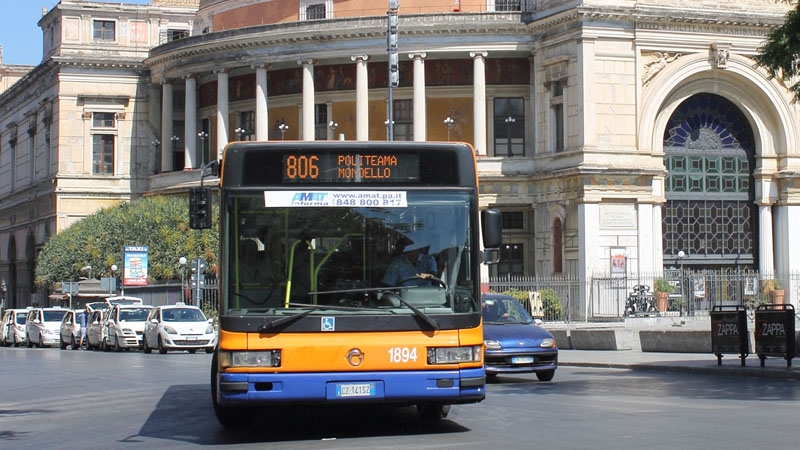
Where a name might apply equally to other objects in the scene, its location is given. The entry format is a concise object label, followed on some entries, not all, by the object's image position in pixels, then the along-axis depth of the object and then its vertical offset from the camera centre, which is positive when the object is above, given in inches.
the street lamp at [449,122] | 2168.7 +271.0
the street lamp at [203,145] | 2418.2 +258.6
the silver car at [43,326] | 1825.8 -63.1
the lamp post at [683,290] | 1788.4 -17.6
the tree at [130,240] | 2081.7 +68.7
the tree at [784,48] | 859.4 +155.9
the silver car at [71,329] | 1713.8 -64.0
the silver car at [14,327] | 1959.9 -68.6
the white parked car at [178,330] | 1406.3 -53.7
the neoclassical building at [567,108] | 2021.4 +294.5
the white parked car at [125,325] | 1529.3 -53.3
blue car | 842.8 -46.8
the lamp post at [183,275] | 1955.7 +8.8
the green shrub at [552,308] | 1769.2 -40.6
